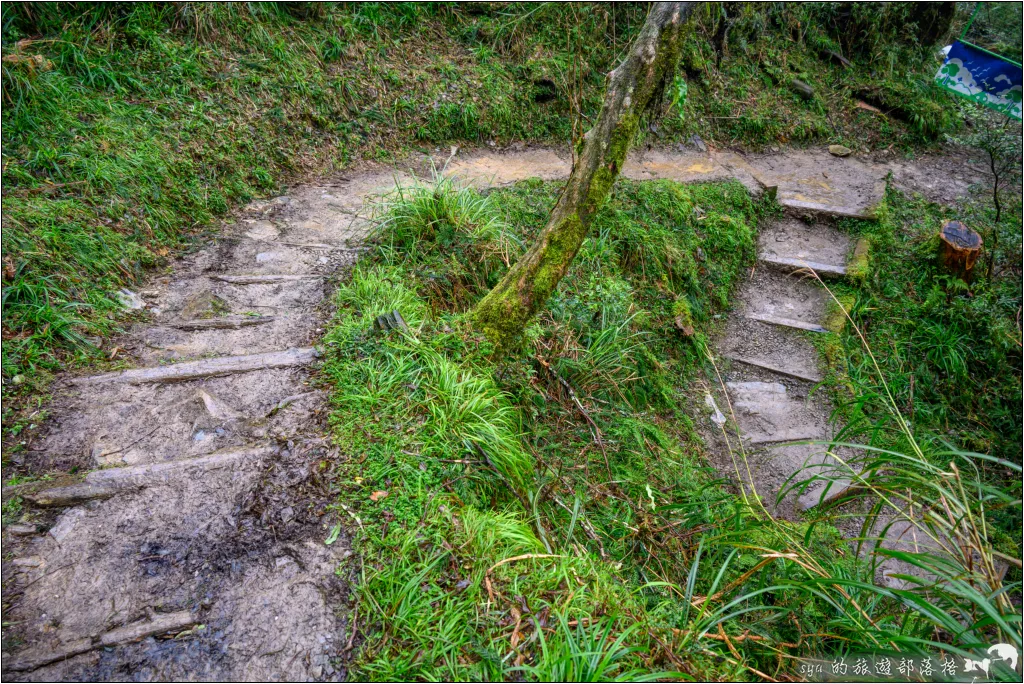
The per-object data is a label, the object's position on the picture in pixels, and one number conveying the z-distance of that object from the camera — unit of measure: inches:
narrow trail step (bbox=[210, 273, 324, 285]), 144.1
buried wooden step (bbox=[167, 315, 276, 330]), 126.7
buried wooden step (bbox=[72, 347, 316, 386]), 107.7
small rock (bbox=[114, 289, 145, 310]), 129.8
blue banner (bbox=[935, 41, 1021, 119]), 258.5
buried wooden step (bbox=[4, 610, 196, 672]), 68.2
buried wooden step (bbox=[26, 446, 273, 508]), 84.9
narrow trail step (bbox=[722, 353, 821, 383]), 183.7
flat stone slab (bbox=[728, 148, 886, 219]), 237.1
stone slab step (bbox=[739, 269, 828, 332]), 202.2
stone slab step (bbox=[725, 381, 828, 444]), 167.9
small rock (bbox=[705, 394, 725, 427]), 170.2
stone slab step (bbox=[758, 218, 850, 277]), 215.5
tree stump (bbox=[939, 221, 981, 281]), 204.4
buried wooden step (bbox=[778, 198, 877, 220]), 230.8
